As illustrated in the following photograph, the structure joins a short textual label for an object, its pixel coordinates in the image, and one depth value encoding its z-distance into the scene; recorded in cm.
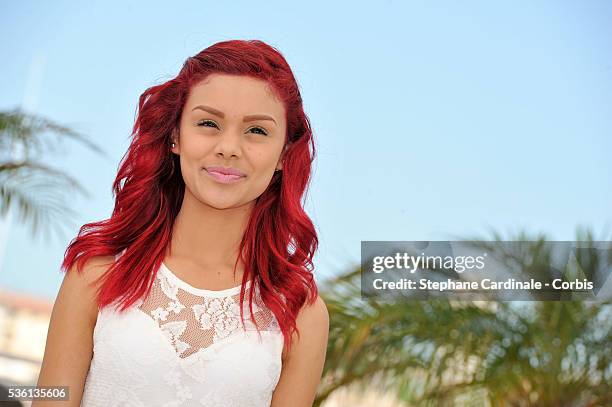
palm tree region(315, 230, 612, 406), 349
